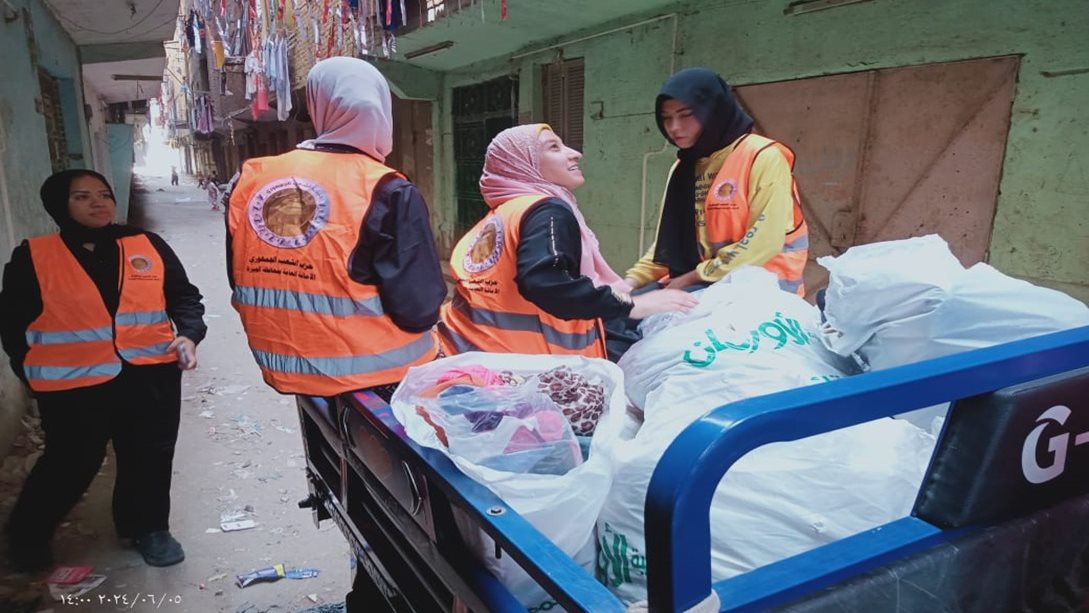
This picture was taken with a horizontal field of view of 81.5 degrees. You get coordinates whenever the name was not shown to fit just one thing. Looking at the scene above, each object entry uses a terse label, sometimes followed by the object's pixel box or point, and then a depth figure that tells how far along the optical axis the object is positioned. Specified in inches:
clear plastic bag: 44.6
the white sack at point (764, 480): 43.5
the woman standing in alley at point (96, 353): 96.9
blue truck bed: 28.5
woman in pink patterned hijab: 73.2
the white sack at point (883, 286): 60.9
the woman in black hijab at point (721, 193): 90.4
